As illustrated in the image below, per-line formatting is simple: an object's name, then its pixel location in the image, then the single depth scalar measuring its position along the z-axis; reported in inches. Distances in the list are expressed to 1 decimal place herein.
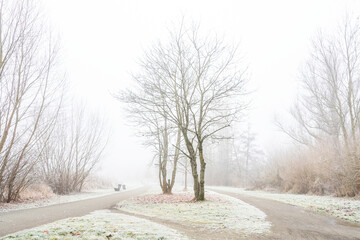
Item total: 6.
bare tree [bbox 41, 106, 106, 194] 819.4
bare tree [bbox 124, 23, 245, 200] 510.9
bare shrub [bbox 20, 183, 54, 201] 582.9
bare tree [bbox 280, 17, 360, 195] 566.9
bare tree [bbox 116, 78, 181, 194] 521.7
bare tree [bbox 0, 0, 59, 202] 389.1
